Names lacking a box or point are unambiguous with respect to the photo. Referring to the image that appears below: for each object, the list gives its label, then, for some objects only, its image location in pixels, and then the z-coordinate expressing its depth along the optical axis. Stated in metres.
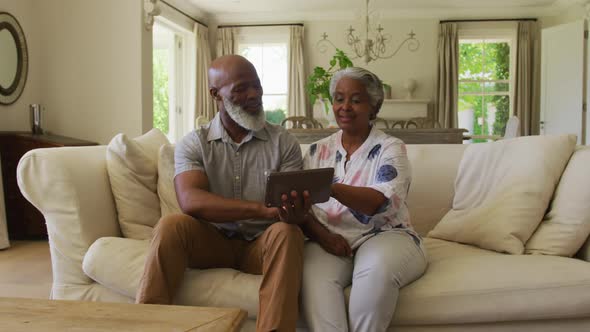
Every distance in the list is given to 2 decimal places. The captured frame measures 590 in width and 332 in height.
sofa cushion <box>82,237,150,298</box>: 1.93
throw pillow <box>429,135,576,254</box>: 2.17
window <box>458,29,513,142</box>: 8.91
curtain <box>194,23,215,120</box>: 8.64
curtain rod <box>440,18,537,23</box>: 8.65
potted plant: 3.67
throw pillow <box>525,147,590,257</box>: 2.09
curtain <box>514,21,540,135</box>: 8.59
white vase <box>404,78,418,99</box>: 8.69
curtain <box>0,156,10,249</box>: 4.44
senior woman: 1.71
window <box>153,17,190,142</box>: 8.55
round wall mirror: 4.87
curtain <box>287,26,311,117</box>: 8.97
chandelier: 8.77
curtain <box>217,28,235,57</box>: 9.09
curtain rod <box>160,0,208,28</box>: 7.52
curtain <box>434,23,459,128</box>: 8.62
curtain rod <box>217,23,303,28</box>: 9.05
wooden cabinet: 4.72
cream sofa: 1.78
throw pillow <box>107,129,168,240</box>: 2.25
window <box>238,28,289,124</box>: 9.27
